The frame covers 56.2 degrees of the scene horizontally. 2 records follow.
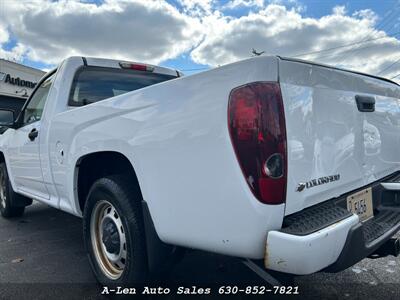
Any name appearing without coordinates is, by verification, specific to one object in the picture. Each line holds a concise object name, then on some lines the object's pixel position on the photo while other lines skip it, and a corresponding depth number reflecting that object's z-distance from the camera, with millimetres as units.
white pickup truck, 1879
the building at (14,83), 21250
